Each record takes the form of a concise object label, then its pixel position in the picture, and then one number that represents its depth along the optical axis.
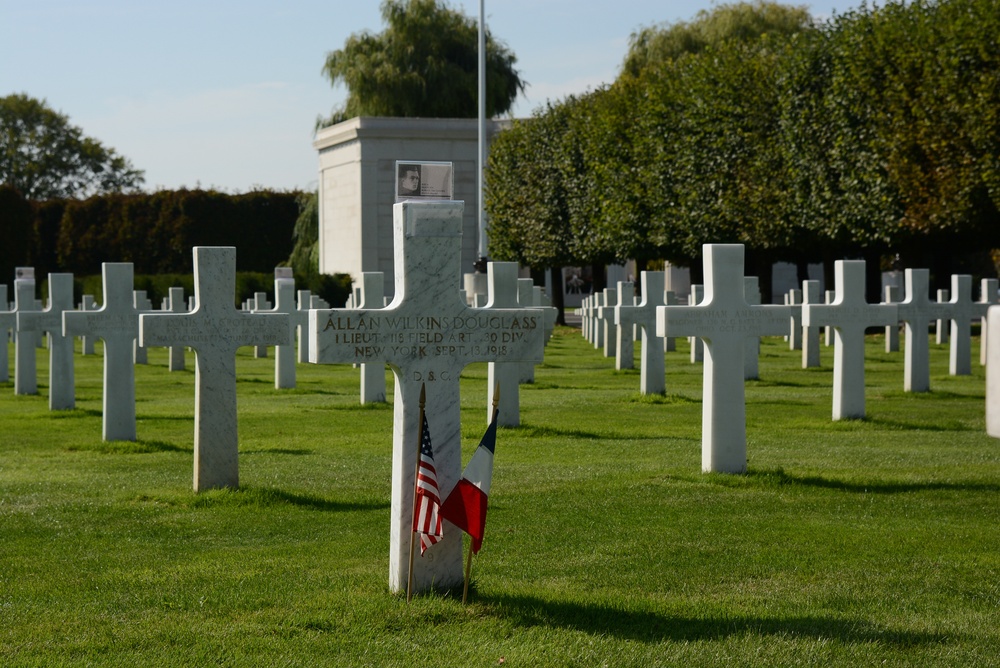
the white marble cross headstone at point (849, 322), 13.86
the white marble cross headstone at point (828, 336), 29.64
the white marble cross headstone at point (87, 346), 30.33
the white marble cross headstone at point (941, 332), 30.00
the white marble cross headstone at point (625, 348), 23.50
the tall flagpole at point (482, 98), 42.06
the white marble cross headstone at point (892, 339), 27.56
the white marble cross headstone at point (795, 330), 28.59
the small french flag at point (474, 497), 6.41
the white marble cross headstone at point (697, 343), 22.41
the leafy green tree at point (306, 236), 59.00
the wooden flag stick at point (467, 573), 6.36
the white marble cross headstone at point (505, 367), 14.20
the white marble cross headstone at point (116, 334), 12.49
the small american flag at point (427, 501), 6.37
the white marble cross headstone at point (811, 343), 23.33
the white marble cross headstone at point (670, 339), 23.12
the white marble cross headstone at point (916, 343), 17.95
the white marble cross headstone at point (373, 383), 17.28
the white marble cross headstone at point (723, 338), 10.65
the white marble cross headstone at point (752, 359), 21.02
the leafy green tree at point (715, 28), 45.94
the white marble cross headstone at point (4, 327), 18.66
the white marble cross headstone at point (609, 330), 25.62
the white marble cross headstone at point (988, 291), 24.59
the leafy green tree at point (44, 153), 76.19
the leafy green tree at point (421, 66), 54.78
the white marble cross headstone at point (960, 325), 20.20
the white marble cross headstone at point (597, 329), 30.66
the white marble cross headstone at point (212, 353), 9.80
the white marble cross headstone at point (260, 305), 26.45
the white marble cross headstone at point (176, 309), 24.52
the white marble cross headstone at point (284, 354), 20.12
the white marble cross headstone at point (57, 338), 16.06
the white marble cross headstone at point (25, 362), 19.36
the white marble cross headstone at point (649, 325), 17.78
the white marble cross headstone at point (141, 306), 23.00
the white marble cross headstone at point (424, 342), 6.60
